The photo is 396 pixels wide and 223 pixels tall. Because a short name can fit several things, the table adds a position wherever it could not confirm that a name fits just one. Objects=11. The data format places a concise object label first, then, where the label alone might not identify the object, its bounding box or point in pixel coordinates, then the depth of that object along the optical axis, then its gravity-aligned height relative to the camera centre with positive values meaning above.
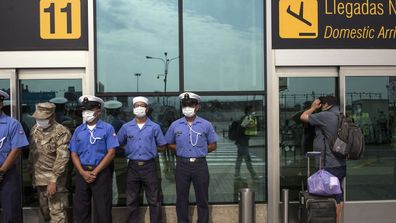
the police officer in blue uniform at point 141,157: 6.13 -0.58
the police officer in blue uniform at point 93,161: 5.89 -0.60
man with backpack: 6.16 -0.32
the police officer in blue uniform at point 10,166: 5.62 -0.62
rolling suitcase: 5.88 -1.21
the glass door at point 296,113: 6.91 -0.06
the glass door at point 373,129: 7.01 -0.30
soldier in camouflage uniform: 5.96 -0.60
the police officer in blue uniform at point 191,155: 6.21 -0.57
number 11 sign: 6.59 +1.22
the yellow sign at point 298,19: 6.81 +1.23
